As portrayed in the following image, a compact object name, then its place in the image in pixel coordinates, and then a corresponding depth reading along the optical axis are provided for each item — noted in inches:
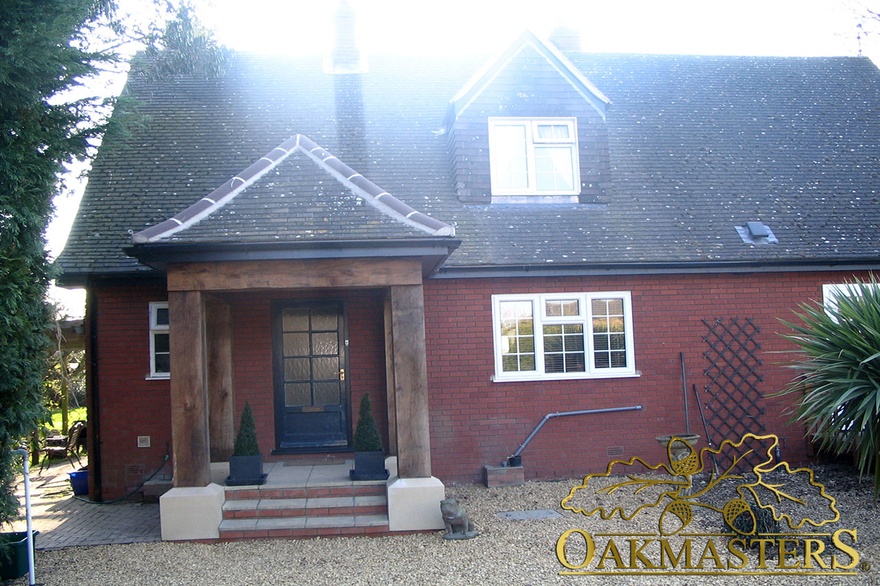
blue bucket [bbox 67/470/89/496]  421.7
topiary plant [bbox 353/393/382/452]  334.6
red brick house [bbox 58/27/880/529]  406.9
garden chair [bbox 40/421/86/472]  564.7
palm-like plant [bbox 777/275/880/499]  269.1
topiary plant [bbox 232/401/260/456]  331.6
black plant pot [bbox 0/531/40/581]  257.9
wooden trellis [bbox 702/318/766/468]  422.3
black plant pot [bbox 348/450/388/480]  334.3
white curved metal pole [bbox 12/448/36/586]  250.2
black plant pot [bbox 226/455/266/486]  328.5
